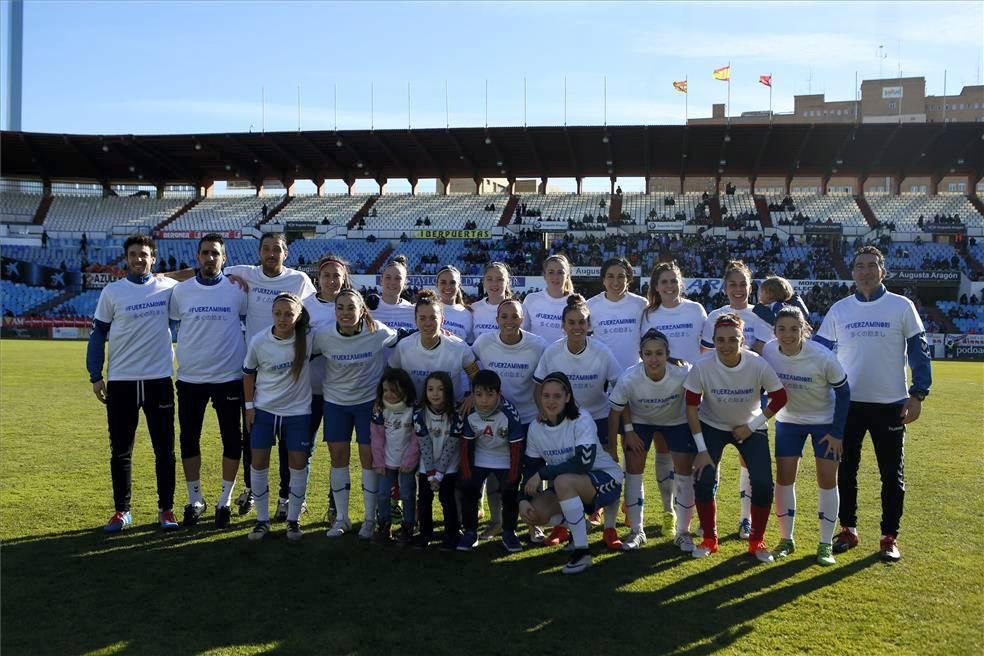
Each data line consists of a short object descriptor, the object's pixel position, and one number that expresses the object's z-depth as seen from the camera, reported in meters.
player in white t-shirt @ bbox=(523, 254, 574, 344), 6.70
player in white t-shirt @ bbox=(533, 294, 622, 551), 5.74
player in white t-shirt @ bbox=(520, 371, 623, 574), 5.40
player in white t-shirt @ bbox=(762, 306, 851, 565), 5.41
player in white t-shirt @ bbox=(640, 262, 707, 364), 6.25
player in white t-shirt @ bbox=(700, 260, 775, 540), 6.19
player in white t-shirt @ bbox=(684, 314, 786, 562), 5.43
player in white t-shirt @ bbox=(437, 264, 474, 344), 6.79
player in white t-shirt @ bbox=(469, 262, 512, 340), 6.63
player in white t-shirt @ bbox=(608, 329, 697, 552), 5.63
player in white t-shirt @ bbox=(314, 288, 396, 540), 5.91
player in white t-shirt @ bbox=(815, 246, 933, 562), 5.59
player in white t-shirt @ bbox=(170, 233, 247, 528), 6.09
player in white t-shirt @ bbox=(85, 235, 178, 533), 6.05
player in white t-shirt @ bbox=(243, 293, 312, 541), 5.83
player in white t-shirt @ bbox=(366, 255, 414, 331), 6.58
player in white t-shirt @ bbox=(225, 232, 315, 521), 6.28
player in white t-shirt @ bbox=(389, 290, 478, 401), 5.91
